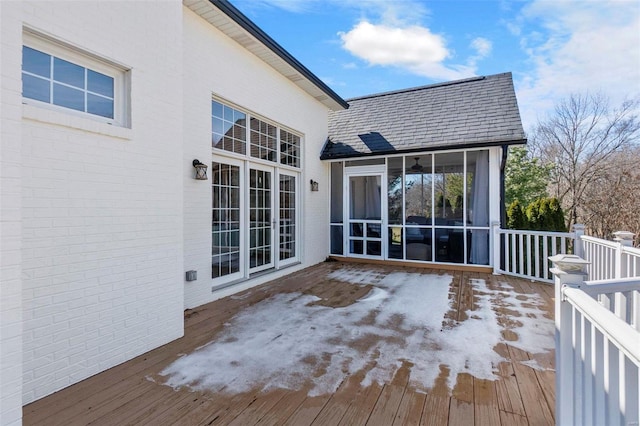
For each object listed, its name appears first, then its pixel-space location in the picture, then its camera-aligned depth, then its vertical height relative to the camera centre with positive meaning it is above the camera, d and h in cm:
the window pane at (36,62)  237 +111
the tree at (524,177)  1567 +165
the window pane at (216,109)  491 +156
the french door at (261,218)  565 -13
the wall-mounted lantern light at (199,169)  436 +56
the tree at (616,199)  1196 +46
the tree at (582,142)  1407 +316
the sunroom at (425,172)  689 +89
